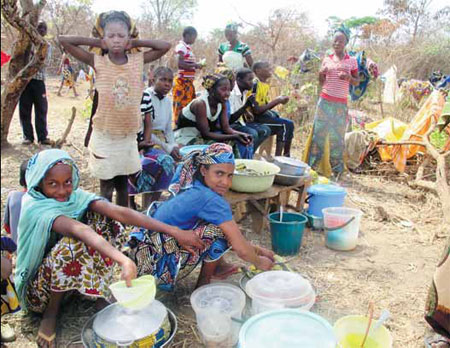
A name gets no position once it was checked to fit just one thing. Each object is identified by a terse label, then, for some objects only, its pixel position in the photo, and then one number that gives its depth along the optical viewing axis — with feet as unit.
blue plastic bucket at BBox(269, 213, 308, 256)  9.86
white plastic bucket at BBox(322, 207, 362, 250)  10.49
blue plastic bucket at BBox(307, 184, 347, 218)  11.78
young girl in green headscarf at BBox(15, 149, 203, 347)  6.32
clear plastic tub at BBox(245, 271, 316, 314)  6.31
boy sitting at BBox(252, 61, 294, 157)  16.24
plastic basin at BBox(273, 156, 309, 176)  11.86
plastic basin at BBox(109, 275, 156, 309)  5.48
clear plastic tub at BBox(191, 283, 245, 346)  6.48
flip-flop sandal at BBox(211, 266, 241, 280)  8.58
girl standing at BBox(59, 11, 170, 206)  9.07
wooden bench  10.61
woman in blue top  7.20
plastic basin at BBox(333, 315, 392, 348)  5.68
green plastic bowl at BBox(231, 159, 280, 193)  10.36
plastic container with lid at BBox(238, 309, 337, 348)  4.70
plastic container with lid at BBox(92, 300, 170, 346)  5.73
